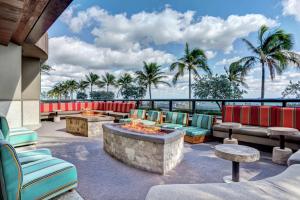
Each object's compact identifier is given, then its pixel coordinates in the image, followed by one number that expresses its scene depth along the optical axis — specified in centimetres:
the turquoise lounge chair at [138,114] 717
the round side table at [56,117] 919
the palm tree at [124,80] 2758
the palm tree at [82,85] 3206
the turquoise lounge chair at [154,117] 646
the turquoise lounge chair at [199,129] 510
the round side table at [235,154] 248
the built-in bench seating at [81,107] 875
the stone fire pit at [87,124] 593
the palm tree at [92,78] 3037
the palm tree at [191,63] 1463
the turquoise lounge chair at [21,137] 352
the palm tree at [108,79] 2889
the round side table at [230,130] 446
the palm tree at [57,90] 3631
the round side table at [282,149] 353
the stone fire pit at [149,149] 306
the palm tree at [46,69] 1905
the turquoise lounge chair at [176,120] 586
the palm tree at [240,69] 1189
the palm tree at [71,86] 3444
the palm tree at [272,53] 1031
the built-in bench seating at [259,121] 420
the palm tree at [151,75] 1969
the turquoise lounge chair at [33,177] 154
